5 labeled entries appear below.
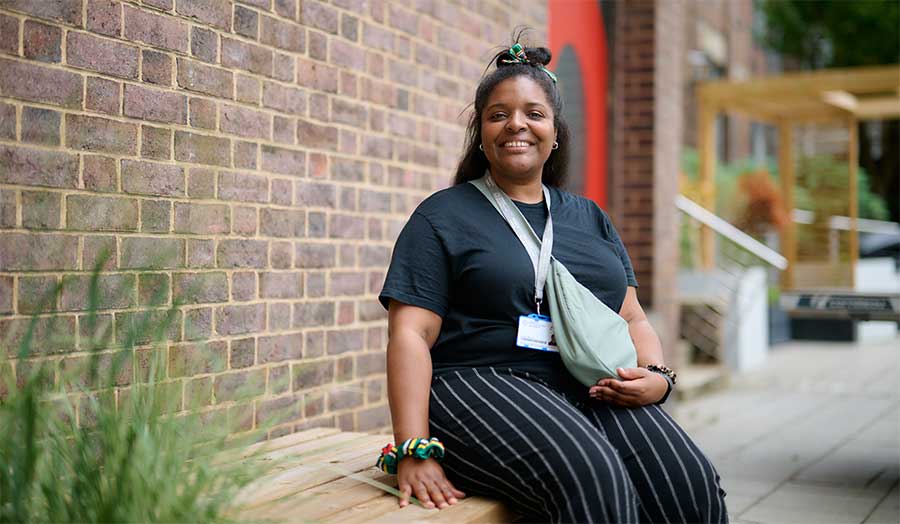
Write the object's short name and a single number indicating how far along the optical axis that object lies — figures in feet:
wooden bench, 8.44
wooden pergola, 38.24
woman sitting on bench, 8.70
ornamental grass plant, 6.53
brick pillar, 26.07
